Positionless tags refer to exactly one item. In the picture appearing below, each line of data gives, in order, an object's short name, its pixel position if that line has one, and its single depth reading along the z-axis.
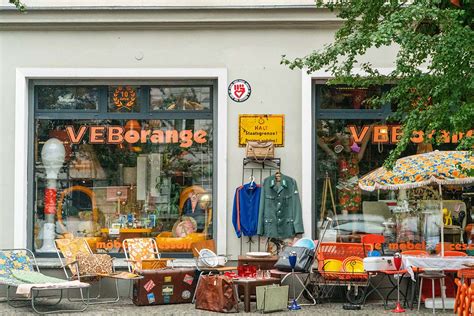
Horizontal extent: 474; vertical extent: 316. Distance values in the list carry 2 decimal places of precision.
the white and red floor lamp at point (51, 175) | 14.59
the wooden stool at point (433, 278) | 12.45
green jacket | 13.99
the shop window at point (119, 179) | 14.55
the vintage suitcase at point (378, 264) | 12.87
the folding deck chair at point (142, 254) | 13.61
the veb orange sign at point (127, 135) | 14.57
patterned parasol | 12.57
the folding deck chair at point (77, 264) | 13.21
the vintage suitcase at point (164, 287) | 12.98
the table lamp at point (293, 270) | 12.65
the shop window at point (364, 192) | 14.24
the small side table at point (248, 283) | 12.44
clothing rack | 14.12
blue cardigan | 14.01
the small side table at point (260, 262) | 13.44
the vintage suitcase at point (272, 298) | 12.27
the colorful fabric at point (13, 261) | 13.26
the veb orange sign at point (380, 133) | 14.32
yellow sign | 14.12
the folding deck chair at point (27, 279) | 12.21
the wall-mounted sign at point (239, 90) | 14.16
